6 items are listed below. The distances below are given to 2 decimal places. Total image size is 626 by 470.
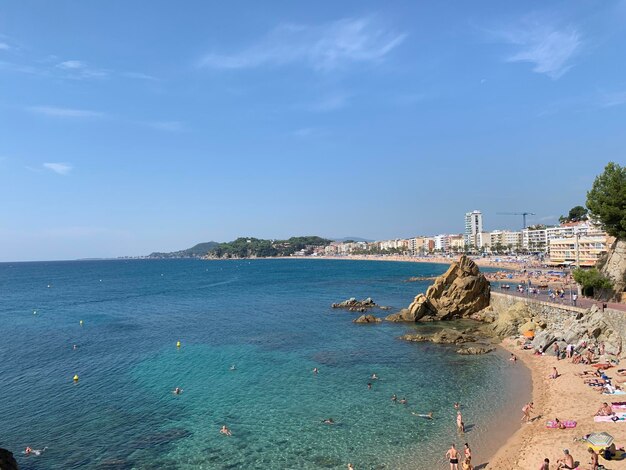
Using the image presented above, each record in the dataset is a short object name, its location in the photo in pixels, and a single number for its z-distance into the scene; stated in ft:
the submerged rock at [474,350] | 114.11
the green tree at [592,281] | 130.21
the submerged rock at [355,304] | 202.18
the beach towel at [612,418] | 65.41
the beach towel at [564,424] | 65.46
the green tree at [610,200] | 128.98
